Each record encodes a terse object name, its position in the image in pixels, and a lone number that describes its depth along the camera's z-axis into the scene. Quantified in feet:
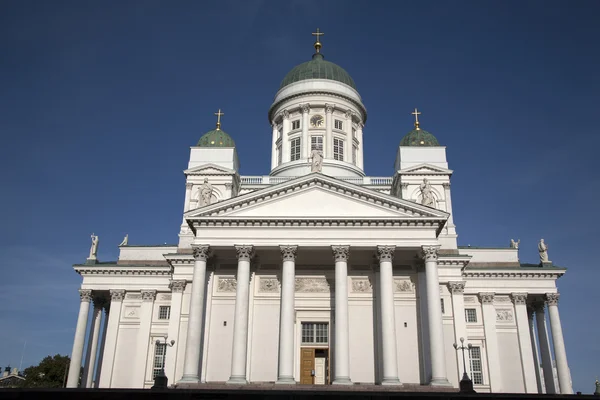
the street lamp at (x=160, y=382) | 75.56
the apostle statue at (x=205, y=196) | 108.88
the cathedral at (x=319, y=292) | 97.25
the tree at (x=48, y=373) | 203.31
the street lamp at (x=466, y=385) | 77.10
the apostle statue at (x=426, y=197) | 106.98
